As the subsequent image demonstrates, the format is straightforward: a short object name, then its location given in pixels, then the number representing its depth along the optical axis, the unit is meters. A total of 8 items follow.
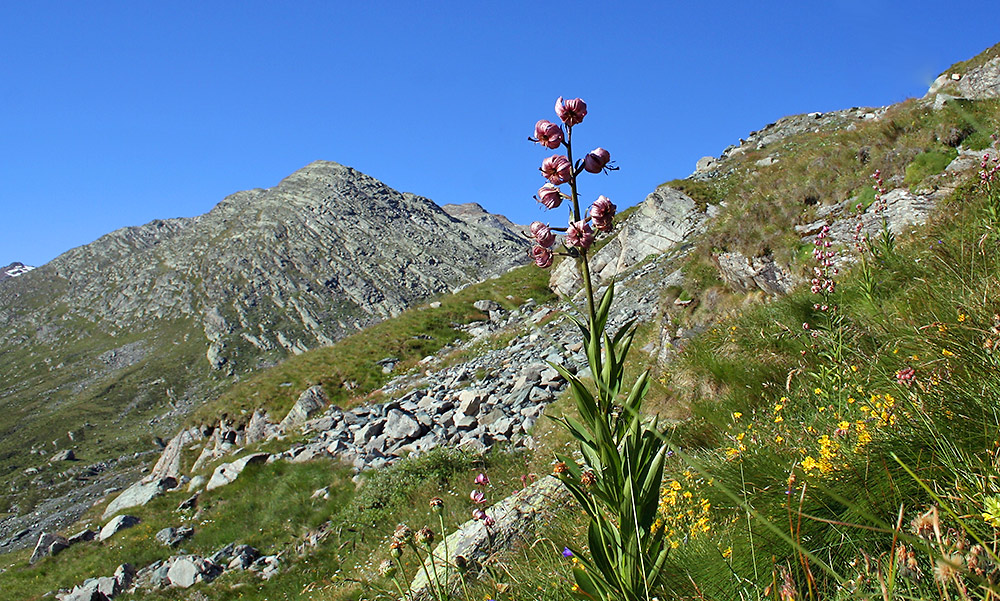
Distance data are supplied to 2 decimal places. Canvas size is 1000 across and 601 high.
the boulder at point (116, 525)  14.42
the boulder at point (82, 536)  15.40
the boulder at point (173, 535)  12.73
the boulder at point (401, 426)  13.36
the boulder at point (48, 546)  14.77
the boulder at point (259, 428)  20.45
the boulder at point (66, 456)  78.81
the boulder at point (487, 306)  29.16
